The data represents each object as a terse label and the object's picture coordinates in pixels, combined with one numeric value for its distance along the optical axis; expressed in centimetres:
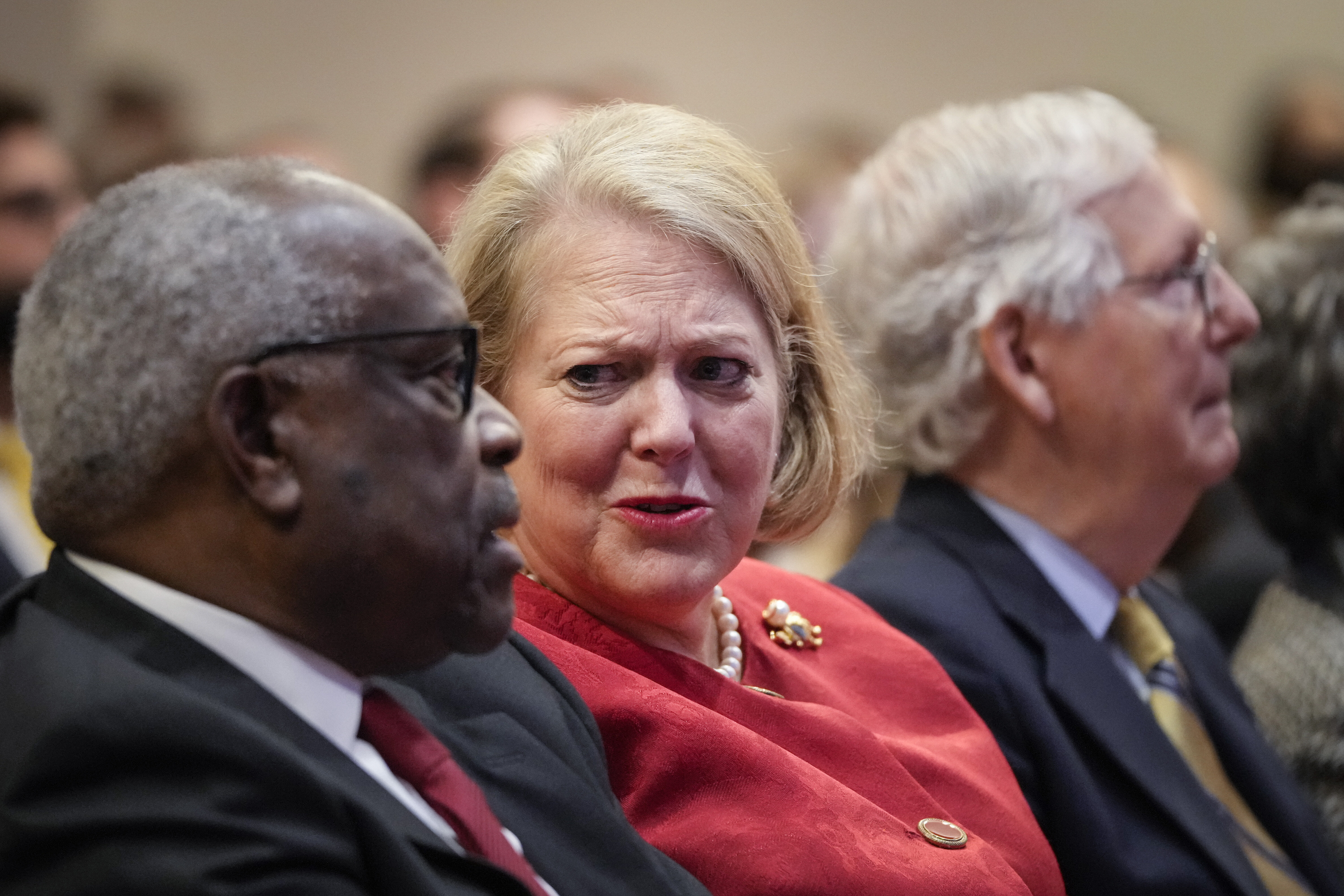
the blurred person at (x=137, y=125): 1037
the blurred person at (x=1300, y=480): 518
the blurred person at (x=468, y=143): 871
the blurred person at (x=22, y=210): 702
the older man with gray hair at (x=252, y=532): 206
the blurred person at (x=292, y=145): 1047
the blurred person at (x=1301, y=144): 1281
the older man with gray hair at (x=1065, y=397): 480
